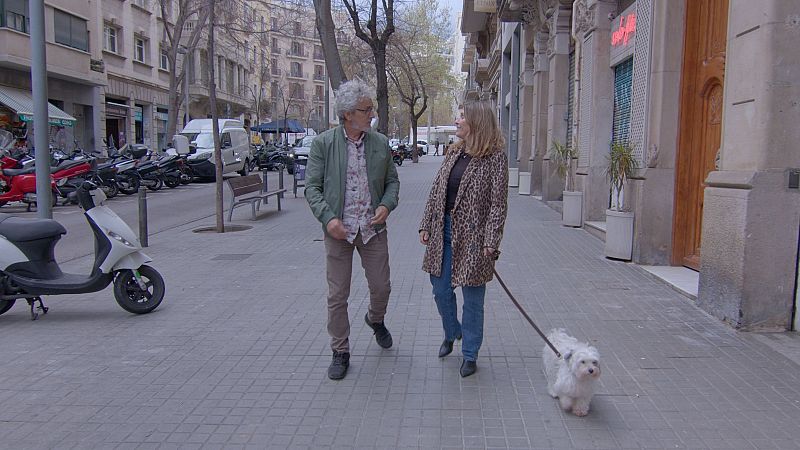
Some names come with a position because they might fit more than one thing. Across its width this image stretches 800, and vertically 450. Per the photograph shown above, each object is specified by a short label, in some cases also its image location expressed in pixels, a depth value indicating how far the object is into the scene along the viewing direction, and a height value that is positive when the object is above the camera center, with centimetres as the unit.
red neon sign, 975 +199
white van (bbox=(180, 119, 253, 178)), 2527 +38
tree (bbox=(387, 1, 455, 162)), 4328 +729
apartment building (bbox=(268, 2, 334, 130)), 7150 +1003
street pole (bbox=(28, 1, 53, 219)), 828 +60
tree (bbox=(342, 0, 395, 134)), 2016 +367
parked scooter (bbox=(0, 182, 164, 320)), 580 -95
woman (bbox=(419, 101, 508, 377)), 423 -35
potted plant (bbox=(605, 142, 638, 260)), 827 -63
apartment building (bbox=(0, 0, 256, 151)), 2484 +384
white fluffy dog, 361 -117
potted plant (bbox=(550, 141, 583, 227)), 1180 -40
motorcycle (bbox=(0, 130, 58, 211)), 1466 -70
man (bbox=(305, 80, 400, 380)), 429 -23
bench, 1251 -65
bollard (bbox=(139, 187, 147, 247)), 996 -100
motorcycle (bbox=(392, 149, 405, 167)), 4206 +10
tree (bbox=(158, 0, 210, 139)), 2814 +498
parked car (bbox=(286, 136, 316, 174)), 3083 +39
